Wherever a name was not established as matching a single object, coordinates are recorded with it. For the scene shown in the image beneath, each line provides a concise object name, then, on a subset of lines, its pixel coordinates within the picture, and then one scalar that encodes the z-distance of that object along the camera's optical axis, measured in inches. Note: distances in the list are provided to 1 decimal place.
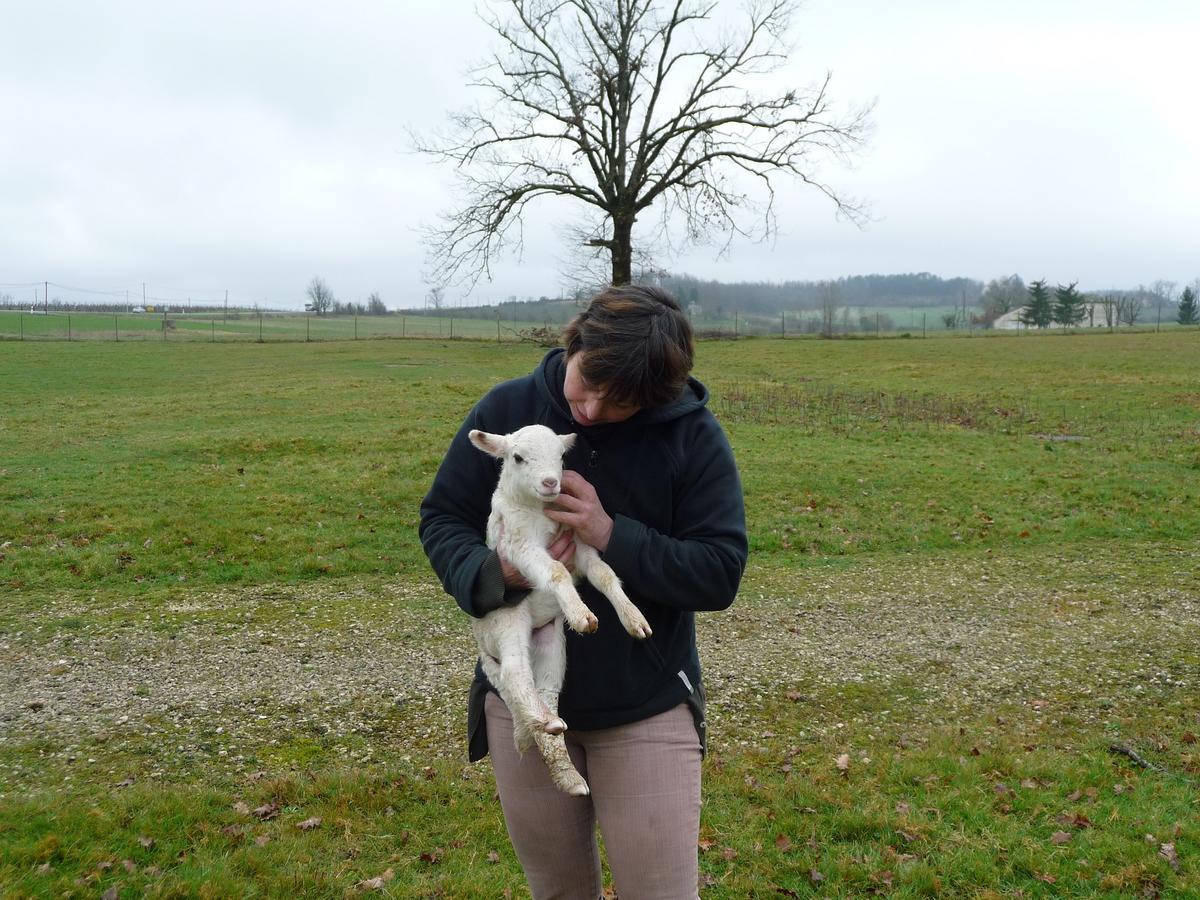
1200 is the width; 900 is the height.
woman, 112.0
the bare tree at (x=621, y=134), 1401.3
